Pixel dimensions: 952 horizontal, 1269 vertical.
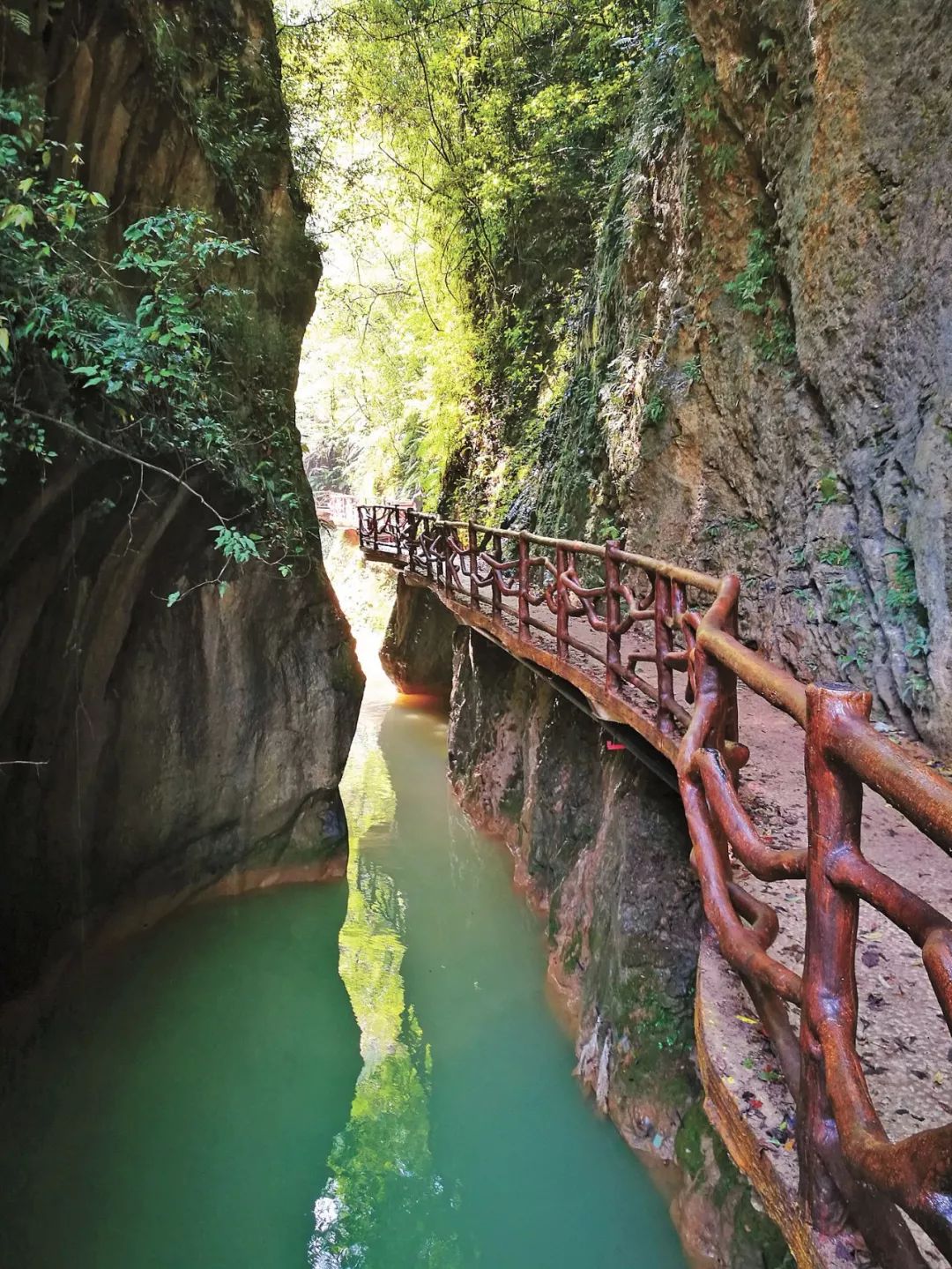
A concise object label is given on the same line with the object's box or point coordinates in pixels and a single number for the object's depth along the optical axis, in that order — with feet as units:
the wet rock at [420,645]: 55.98
